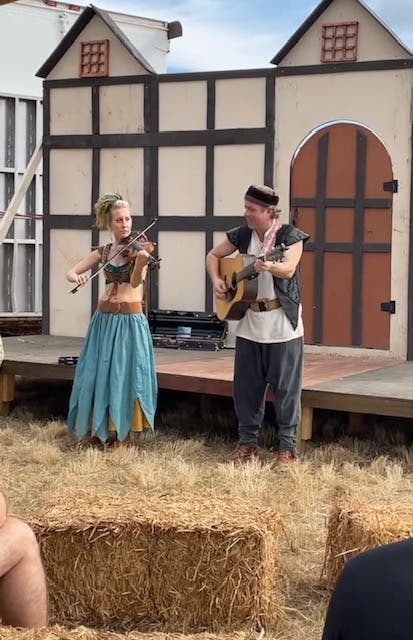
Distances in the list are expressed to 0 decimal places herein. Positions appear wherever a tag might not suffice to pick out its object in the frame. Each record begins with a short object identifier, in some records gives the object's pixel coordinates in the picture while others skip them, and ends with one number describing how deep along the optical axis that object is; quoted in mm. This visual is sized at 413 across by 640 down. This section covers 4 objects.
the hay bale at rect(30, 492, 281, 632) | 3660
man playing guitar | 5898
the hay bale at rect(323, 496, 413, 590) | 3754
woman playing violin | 6355
